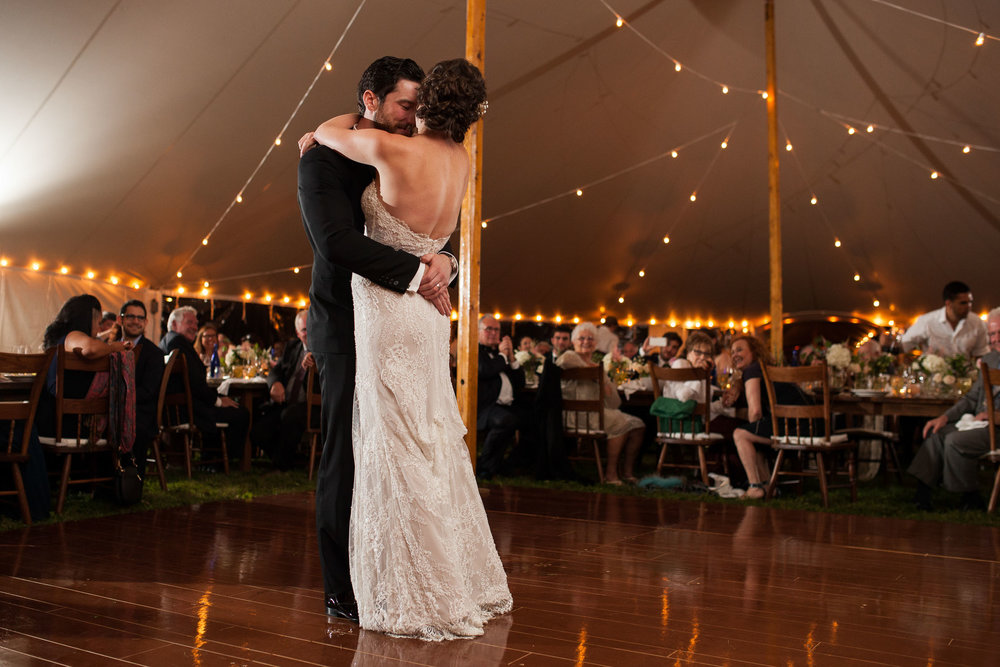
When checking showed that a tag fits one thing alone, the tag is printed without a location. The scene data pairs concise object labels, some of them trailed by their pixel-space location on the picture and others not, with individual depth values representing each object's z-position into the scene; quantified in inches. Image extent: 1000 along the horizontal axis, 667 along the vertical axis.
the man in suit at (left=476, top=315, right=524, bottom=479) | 247.0
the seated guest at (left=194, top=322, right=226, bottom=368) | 312.0
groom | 93.4
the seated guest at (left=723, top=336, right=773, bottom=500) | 221.3
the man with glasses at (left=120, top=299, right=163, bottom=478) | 190.7
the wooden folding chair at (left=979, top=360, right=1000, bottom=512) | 186.5
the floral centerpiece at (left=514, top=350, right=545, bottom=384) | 274.8
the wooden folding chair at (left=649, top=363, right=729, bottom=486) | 232.1
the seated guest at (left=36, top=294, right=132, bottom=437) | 176.4
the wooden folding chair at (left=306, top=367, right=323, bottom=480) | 233.6
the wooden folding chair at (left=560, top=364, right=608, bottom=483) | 243.8
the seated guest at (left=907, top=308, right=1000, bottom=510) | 198.4
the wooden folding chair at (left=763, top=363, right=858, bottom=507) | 205.3
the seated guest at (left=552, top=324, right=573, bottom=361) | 321.1
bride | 91.4
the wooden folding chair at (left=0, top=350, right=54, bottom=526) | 152.8
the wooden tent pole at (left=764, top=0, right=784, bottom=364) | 333.4
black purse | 174.2
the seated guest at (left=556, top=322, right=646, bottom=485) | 251.3
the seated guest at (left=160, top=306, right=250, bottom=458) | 242.8
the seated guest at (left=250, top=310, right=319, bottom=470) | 252.1
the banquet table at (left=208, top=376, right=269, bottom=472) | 257.0
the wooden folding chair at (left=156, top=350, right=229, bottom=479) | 231.3
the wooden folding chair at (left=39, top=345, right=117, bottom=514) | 171.3
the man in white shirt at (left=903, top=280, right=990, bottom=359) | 288.4
